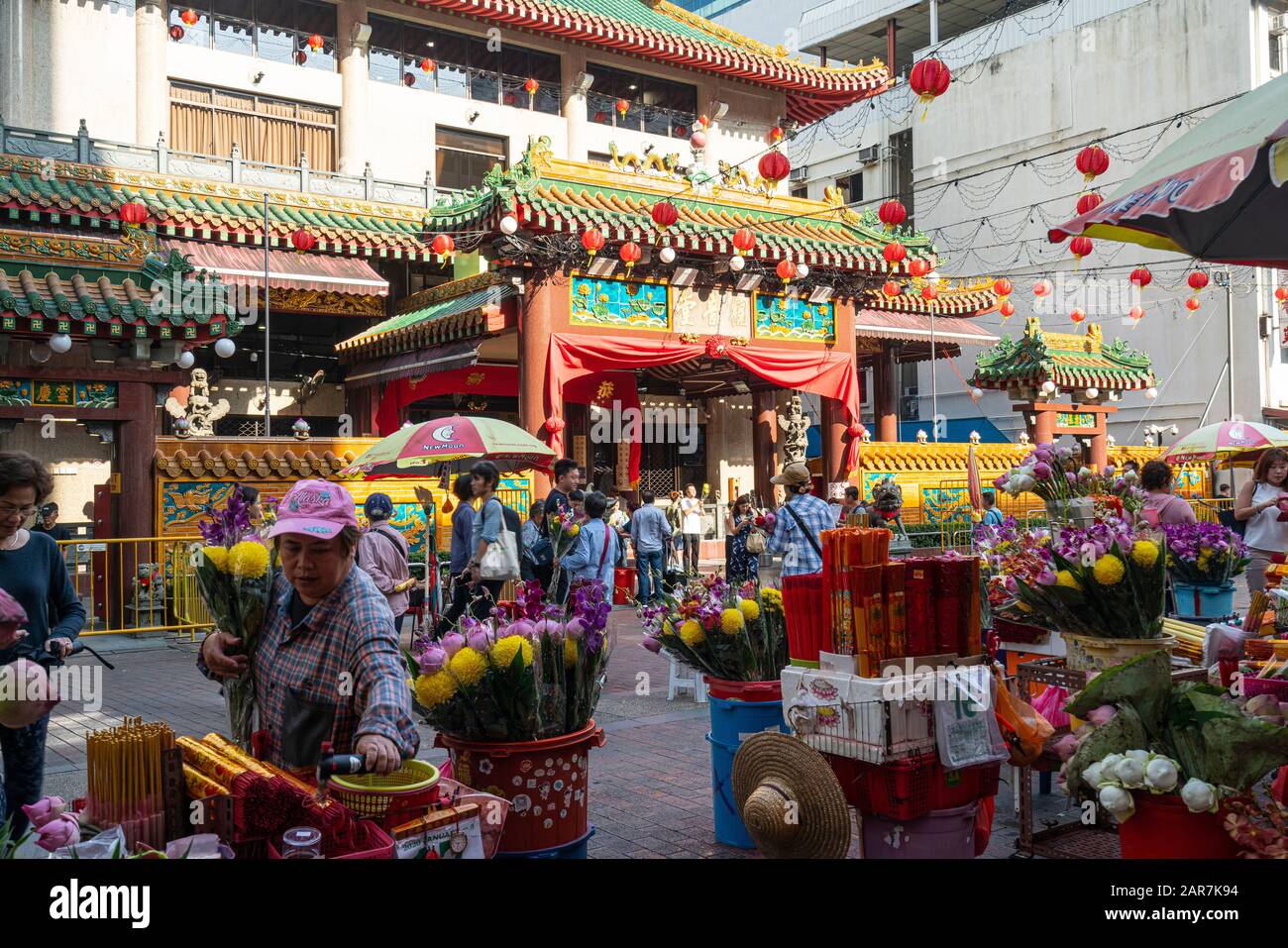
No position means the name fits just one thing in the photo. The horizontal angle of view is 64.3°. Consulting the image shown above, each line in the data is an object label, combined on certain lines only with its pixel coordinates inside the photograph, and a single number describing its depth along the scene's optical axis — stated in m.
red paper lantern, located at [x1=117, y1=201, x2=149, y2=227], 13.82
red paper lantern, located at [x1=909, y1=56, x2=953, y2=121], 8.64
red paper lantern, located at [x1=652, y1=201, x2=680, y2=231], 13.80
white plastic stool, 7.93
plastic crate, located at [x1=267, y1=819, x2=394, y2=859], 2.46
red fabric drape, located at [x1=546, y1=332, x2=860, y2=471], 14.38
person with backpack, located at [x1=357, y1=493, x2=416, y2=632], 7.59
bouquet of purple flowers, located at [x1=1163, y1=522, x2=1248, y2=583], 9.80
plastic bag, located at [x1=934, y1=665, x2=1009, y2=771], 3.62
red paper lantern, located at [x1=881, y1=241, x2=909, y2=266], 16.36
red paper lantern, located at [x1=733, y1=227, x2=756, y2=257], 14.55
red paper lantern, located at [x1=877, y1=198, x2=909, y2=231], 13.31
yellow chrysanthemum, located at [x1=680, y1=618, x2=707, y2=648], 4.77
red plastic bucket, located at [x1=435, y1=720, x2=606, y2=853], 3.82
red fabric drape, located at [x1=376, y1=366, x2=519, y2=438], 17.05
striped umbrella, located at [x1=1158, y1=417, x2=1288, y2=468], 13.73
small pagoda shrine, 20.00
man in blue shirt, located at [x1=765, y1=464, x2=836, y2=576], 7.09
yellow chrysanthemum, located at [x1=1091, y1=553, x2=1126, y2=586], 4.38
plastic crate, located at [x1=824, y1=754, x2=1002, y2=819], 3.59
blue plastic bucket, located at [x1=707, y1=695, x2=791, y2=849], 4.59
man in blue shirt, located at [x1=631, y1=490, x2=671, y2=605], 12.86
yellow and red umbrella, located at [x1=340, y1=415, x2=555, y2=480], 10.59
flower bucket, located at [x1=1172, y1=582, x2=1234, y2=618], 10.11
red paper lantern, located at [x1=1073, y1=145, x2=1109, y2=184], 10.05
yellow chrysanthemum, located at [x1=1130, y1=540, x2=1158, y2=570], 4.38
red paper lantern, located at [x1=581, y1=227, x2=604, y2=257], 13.38
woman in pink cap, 2.94
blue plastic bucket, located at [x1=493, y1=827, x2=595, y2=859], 3.85
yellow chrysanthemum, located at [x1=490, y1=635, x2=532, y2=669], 3.74
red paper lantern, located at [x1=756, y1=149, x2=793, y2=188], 11.98
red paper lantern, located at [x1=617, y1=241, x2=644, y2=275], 14.04
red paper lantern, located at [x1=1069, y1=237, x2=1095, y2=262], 9.65
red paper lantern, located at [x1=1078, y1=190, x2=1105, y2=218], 9.14
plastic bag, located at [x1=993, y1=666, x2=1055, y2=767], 3.93
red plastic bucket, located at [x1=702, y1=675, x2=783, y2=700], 4.62
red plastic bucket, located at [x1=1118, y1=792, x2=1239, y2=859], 2.93
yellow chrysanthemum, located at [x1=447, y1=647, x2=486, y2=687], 3.69
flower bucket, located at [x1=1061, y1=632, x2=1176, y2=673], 4.40
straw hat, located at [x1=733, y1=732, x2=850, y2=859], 3.58
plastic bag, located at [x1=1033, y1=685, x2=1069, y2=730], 4.54
